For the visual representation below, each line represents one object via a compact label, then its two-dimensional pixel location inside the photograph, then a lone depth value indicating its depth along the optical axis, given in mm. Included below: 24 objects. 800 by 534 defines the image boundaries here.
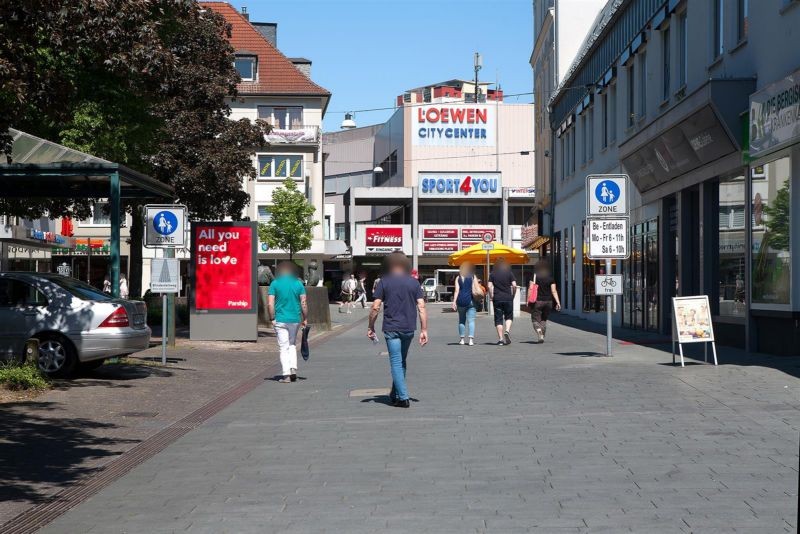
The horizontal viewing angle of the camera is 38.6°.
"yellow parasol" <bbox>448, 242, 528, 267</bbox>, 42906
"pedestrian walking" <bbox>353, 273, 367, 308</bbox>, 58816
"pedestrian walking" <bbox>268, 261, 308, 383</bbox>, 15828
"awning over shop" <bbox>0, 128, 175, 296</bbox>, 16969
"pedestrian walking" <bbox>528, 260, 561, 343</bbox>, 23938
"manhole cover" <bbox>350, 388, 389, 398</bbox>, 13830
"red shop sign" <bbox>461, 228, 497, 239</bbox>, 77562
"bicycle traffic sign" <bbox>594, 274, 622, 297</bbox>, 19094
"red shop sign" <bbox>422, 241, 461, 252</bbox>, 77625
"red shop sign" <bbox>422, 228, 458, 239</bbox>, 77750
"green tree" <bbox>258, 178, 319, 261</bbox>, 53406
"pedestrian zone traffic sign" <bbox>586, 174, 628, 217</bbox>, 19047
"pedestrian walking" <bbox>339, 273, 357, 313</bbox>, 55594
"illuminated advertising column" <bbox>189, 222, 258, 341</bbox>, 24266
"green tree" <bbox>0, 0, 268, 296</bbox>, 11469
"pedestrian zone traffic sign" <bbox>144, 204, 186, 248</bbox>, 18656
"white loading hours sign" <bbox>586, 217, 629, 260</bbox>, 19031
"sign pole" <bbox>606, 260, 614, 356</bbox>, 19141
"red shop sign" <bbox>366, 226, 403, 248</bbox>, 76938
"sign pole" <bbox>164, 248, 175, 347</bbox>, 21969
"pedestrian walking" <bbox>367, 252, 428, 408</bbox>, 12422
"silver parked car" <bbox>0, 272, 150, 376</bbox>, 15632
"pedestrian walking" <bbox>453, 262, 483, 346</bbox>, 23719
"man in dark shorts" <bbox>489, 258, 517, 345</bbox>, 23484
